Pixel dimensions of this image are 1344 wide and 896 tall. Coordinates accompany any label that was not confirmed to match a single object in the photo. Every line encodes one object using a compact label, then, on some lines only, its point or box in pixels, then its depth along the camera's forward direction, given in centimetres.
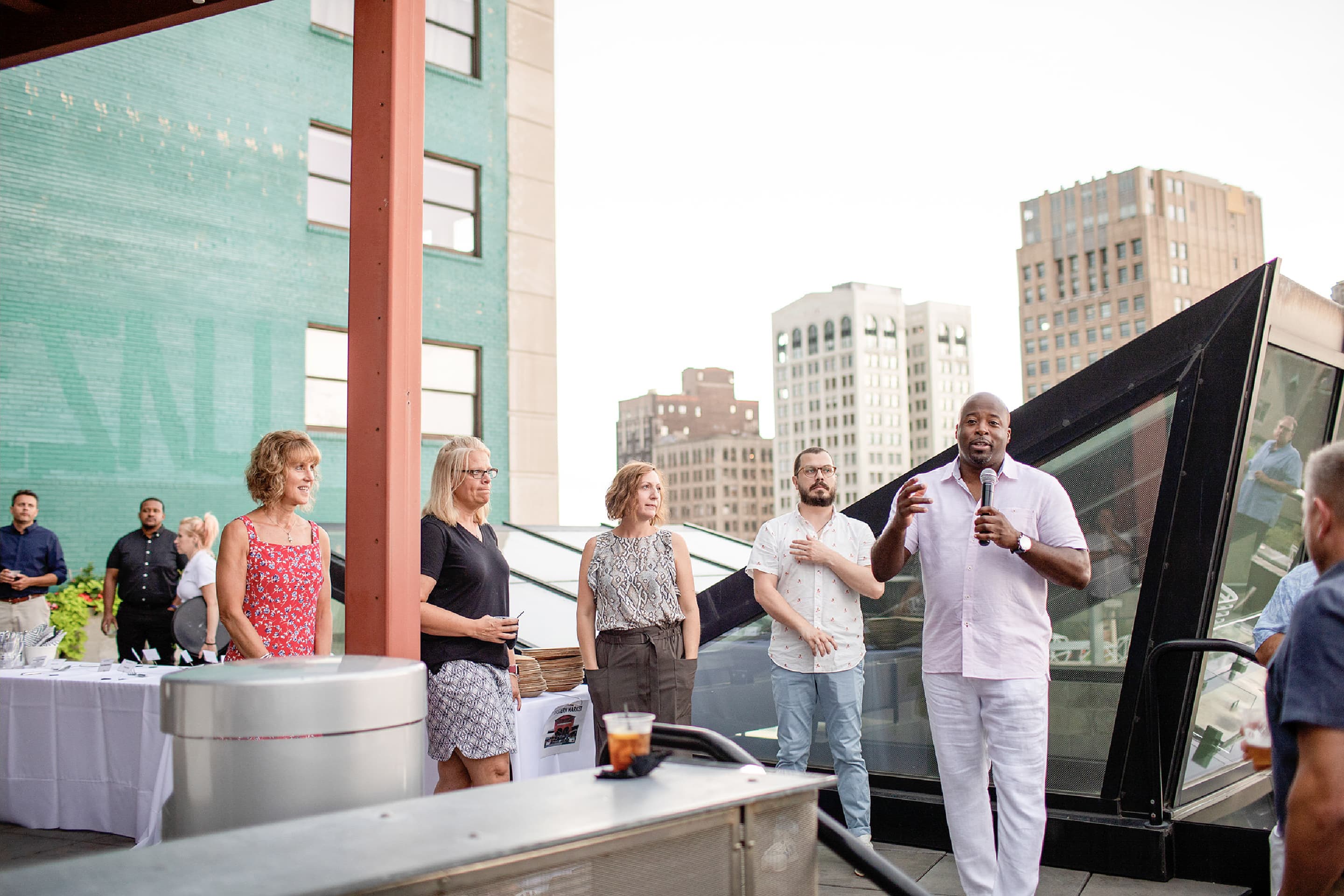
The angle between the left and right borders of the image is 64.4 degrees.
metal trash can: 219
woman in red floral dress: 404
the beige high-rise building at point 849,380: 18038
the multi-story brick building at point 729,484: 19350
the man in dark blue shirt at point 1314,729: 198
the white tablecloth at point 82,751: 605
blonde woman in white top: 869
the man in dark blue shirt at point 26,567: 936
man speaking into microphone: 409
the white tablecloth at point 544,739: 536
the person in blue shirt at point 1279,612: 393
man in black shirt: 951
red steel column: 342
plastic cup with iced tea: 235
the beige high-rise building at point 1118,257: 14138
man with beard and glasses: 530
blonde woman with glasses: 421
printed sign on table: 561
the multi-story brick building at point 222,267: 1232
